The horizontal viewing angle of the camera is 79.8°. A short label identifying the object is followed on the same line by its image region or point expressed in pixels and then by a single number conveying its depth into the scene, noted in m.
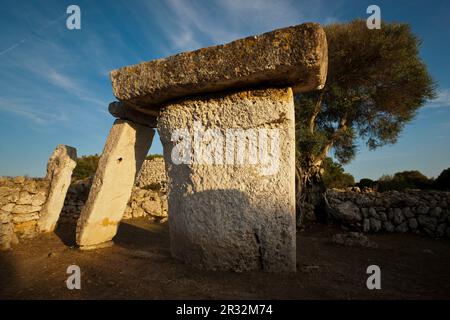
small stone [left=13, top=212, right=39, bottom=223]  5.44
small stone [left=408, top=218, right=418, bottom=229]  6.92
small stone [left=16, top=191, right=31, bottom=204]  5.56
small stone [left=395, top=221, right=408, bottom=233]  6.94
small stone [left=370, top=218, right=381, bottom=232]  7.03
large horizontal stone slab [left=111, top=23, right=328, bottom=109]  2.71
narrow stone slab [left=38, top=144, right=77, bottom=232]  5.78
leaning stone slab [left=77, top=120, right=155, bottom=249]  4.06
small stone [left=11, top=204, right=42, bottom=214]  5.48
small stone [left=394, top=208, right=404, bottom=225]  7.06
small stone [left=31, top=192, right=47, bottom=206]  5.75
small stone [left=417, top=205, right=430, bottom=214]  6.94
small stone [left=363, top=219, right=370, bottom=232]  7.06
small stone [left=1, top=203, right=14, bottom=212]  5.33
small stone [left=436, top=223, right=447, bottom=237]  6.55
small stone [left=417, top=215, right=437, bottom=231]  6.72
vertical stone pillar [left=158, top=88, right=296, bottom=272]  3.08
